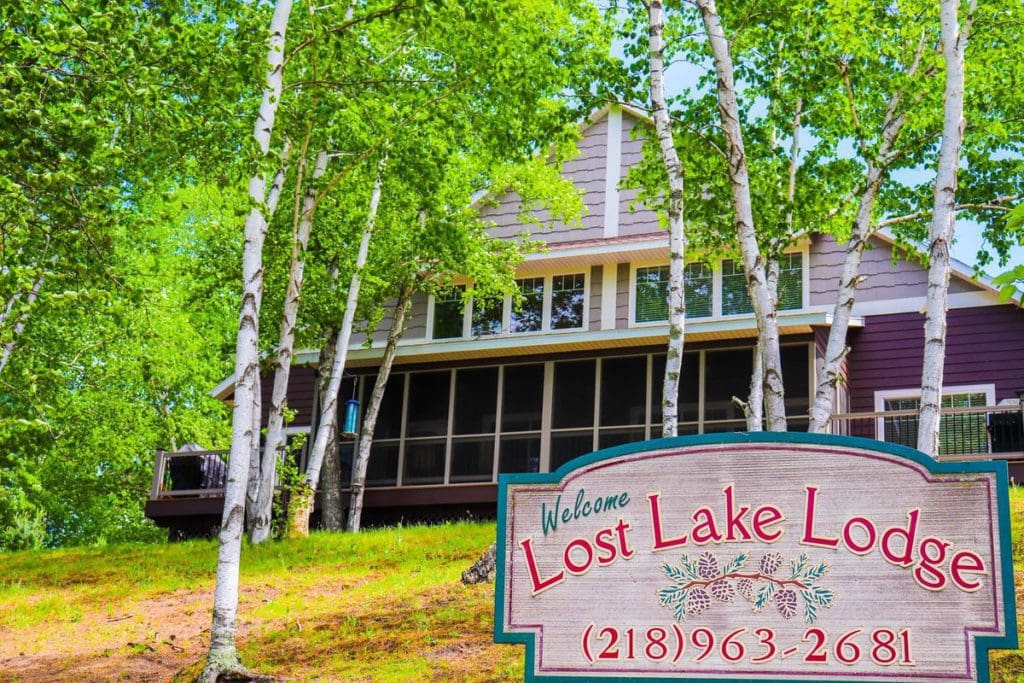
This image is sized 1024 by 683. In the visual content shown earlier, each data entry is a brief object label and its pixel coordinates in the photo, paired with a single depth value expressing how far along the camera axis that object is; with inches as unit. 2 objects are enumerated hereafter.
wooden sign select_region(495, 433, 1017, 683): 256.2
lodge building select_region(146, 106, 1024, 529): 810.2
